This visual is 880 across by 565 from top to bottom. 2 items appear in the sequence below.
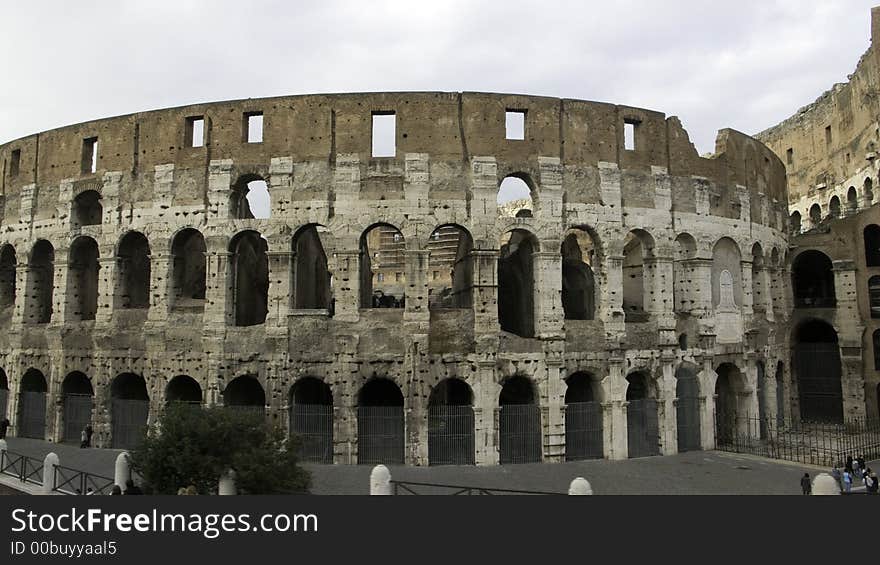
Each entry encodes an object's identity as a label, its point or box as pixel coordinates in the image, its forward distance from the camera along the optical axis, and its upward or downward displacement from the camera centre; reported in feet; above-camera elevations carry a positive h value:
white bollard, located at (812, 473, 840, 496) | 36.09 -8.12
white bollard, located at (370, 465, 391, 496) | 38.01 -8.33
